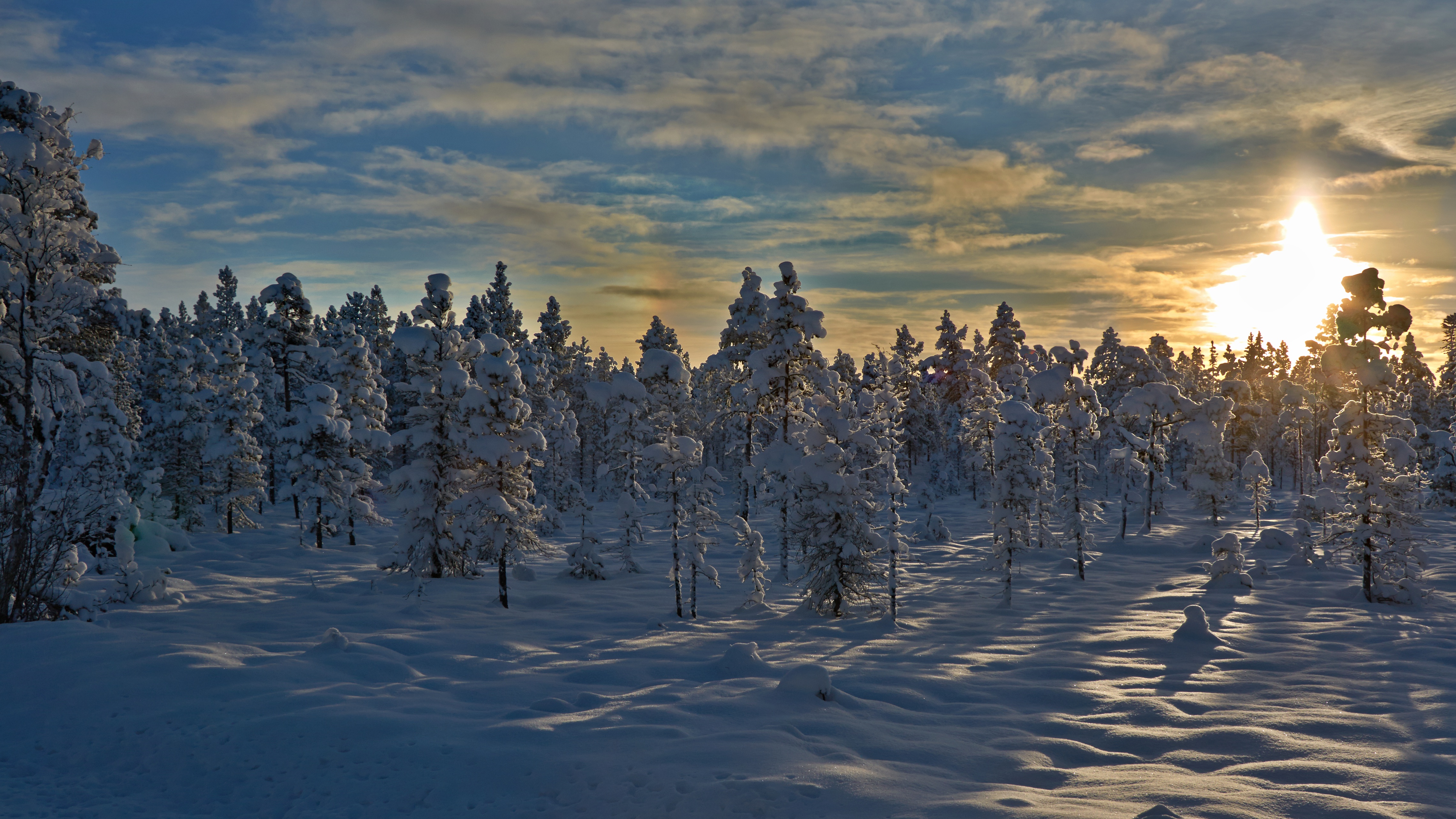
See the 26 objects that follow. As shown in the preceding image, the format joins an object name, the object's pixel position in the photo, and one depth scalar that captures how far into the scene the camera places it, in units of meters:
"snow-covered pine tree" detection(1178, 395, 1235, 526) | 45.78
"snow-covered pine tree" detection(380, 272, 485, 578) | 25.19
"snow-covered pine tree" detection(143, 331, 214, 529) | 40.09
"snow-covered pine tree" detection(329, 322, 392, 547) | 37.25
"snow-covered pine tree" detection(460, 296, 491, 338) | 50.19
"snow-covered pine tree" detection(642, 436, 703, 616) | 21.45
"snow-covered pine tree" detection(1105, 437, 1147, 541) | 42.50
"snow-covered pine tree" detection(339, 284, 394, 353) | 68.50
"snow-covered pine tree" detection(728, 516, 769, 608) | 22.94
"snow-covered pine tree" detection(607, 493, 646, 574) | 26.73
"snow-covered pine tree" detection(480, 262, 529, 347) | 49.66
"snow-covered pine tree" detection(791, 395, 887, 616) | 22.07
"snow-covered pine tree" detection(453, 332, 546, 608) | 23.30
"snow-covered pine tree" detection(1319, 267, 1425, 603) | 24.50
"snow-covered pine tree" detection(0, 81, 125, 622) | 17.83
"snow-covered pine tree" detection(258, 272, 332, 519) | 39.28
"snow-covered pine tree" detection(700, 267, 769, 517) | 29.02
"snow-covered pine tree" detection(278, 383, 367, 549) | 34.47
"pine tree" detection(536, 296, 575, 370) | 61.78
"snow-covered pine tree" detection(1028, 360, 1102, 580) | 32.31
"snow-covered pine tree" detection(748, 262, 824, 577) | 27.47
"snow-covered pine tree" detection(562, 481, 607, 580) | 29.80
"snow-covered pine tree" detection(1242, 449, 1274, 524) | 48.06
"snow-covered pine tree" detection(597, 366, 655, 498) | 25.47
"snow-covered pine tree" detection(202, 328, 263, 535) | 39.19
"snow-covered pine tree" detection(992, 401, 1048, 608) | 25.86
